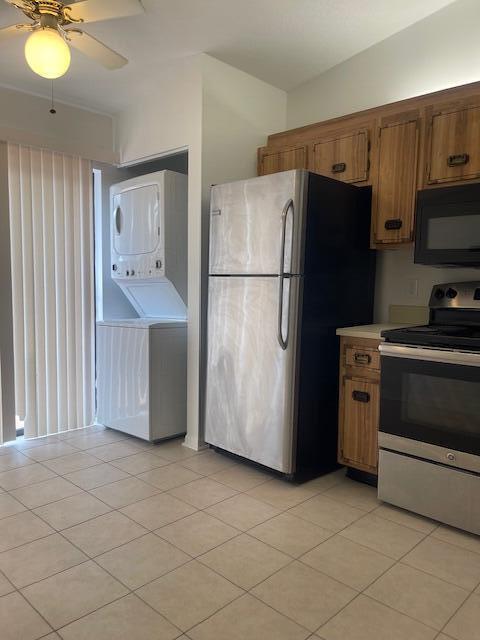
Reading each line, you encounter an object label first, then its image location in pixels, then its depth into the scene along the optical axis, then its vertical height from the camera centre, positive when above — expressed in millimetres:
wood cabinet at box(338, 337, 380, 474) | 2607 -684
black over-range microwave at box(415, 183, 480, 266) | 2365 +296
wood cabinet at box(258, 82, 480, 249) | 2455 +770
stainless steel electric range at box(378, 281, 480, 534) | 2129 -654
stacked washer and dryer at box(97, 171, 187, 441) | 3326 -337
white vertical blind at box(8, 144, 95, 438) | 3332 -71
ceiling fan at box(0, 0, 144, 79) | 1889 +1088
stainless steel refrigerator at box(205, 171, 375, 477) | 2598 -150
